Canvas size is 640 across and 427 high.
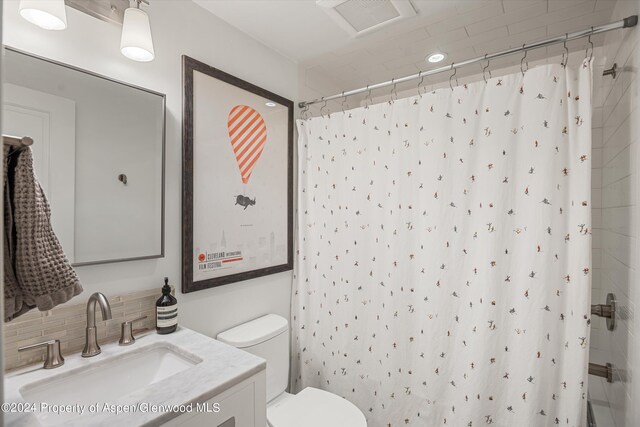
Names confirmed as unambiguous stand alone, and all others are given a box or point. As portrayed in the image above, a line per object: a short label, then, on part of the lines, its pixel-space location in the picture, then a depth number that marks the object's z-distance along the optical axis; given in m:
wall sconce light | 1.05
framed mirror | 1.07
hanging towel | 0.65
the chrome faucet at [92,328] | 1.11
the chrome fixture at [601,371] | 1.37
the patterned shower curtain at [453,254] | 1.31
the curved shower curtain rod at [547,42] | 1.16
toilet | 1.50
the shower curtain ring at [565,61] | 1.30
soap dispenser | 1.33
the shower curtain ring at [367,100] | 2.74
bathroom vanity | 0.86
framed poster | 1.52
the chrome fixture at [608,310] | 1.41
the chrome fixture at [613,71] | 1.41
